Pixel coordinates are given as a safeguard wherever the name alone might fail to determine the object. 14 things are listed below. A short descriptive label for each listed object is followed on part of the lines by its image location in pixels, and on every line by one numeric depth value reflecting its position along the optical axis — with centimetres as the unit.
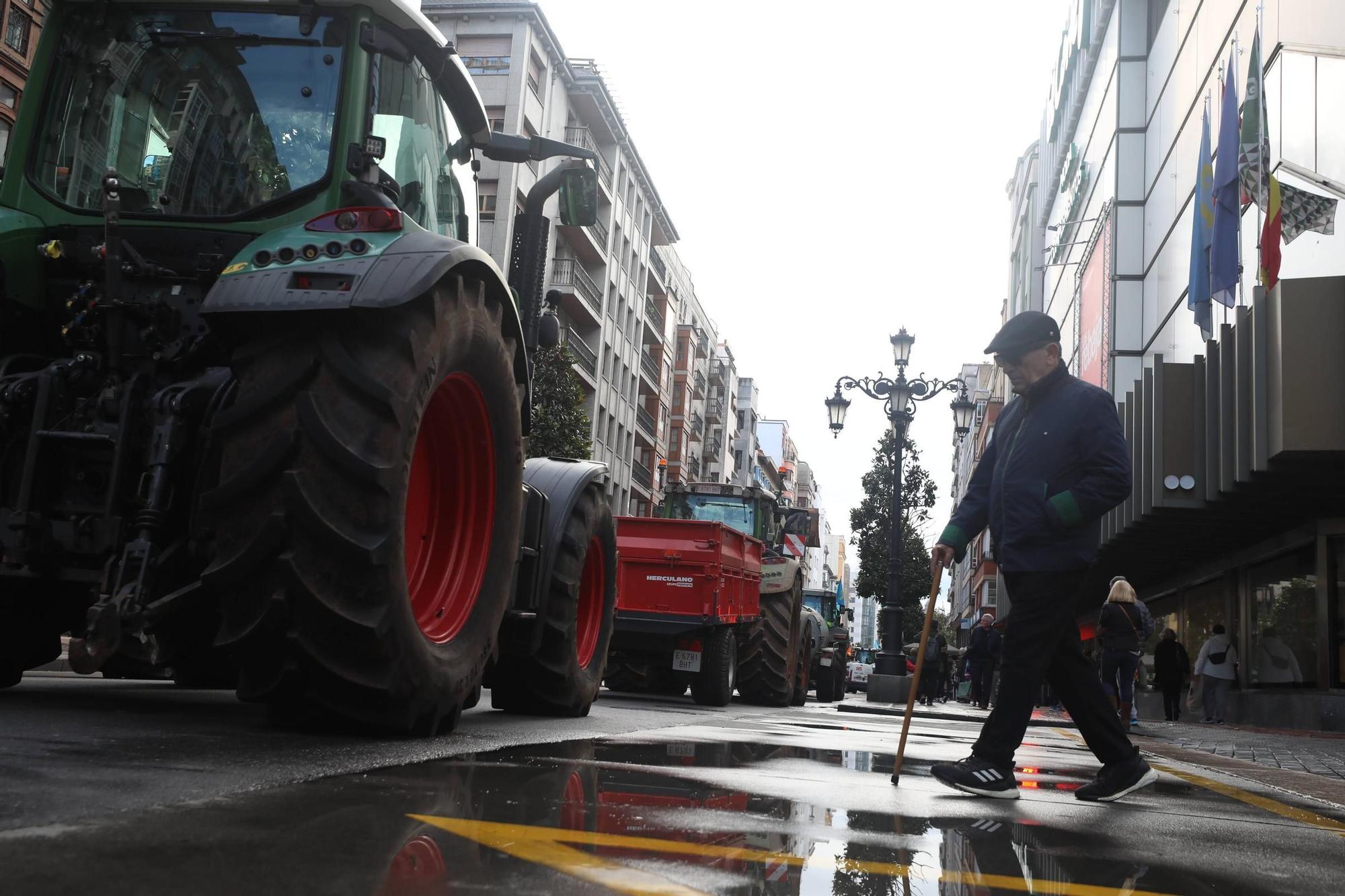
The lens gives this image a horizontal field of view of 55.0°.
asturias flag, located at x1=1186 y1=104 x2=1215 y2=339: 2095
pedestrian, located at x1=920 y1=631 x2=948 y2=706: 2728
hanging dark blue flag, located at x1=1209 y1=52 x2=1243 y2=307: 1945
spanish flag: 1786
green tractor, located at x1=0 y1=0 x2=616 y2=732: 388
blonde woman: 1391
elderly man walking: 482
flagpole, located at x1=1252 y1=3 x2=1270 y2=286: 1830
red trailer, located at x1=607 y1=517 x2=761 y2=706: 1352
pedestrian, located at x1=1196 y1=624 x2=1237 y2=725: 2005
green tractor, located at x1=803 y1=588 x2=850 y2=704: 2270
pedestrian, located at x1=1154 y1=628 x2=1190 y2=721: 2178
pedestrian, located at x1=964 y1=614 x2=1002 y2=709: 2380
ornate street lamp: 2172
